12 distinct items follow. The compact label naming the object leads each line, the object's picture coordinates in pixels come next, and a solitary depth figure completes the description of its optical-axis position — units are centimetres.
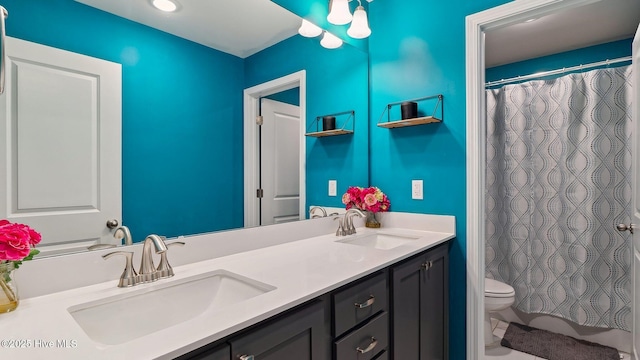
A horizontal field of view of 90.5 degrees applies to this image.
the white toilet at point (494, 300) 217
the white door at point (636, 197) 154
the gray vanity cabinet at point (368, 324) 78
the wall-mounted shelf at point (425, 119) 179
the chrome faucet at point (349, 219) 183
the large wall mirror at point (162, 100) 90
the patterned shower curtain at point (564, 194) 220
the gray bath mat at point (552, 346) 213
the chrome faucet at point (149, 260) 99
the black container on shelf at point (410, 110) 184
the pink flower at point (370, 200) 194
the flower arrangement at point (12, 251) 70
